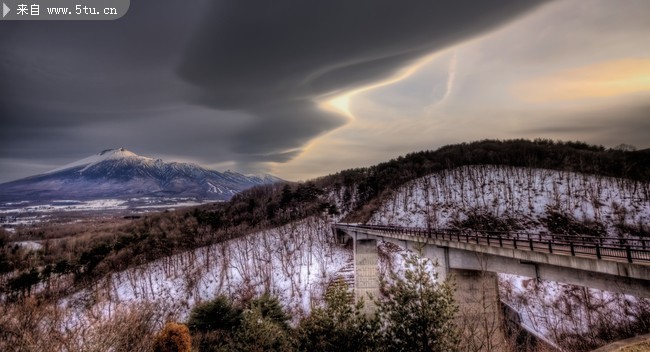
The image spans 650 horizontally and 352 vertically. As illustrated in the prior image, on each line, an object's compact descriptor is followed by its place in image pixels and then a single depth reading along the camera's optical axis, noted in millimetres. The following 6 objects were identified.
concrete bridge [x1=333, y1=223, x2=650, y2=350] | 14398
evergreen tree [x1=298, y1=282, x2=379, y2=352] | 12672
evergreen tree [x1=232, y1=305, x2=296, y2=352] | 16891
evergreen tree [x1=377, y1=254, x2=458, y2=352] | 11570
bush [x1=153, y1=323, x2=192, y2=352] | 20031
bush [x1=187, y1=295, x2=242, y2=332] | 31781
